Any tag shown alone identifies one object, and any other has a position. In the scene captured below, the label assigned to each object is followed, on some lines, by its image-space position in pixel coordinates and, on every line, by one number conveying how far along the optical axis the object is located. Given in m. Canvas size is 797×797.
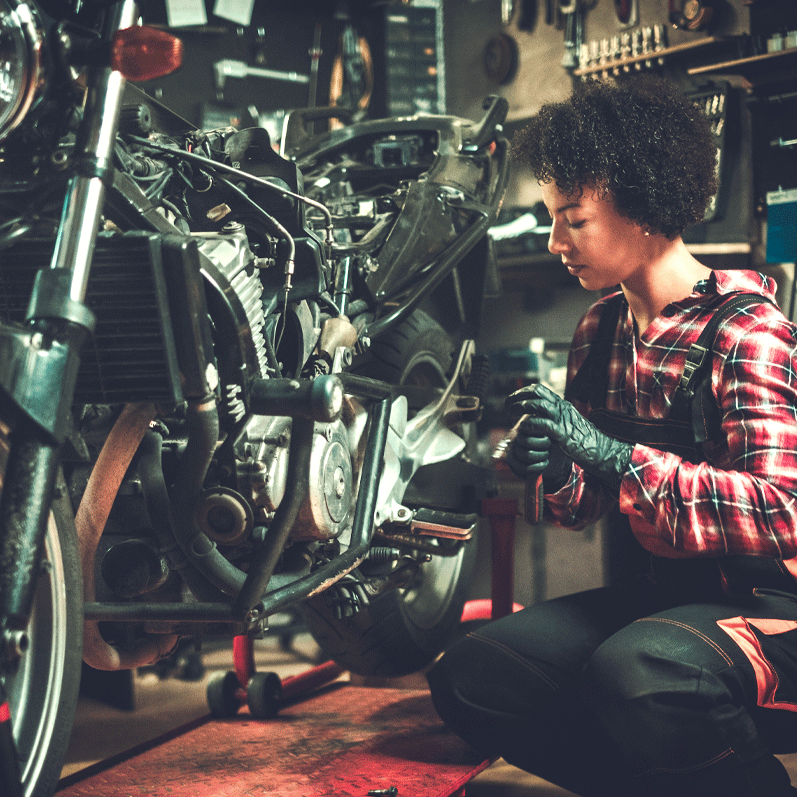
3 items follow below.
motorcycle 1.07
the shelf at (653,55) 2.72
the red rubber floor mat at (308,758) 1.66
